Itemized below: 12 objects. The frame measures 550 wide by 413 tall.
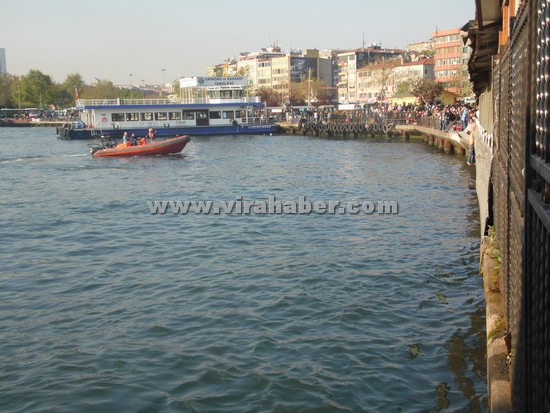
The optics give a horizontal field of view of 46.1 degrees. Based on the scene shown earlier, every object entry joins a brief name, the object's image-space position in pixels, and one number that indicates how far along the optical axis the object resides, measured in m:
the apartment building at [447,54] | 101.09
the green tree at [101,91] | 156.88
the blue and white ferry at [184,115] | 62.28
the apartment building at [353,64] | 137.38
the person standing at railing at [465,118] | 33.12
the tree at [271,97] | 125.00
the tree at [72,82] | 174.25
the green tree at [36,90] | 153.75
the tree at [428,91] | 63.72
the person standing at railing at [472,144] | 23.86
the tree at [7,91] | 153.25
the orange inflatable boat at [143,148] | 39.25
